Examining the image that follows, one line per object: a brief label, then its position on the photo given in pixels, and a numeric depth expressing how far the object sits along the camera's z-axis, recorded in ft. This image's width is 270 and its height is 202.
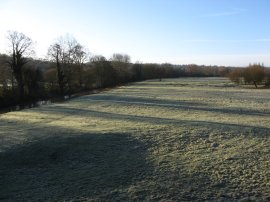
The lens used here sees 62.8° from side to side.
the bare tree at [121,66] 270.01
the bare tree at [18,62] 142.07
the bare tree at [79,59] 197.44
